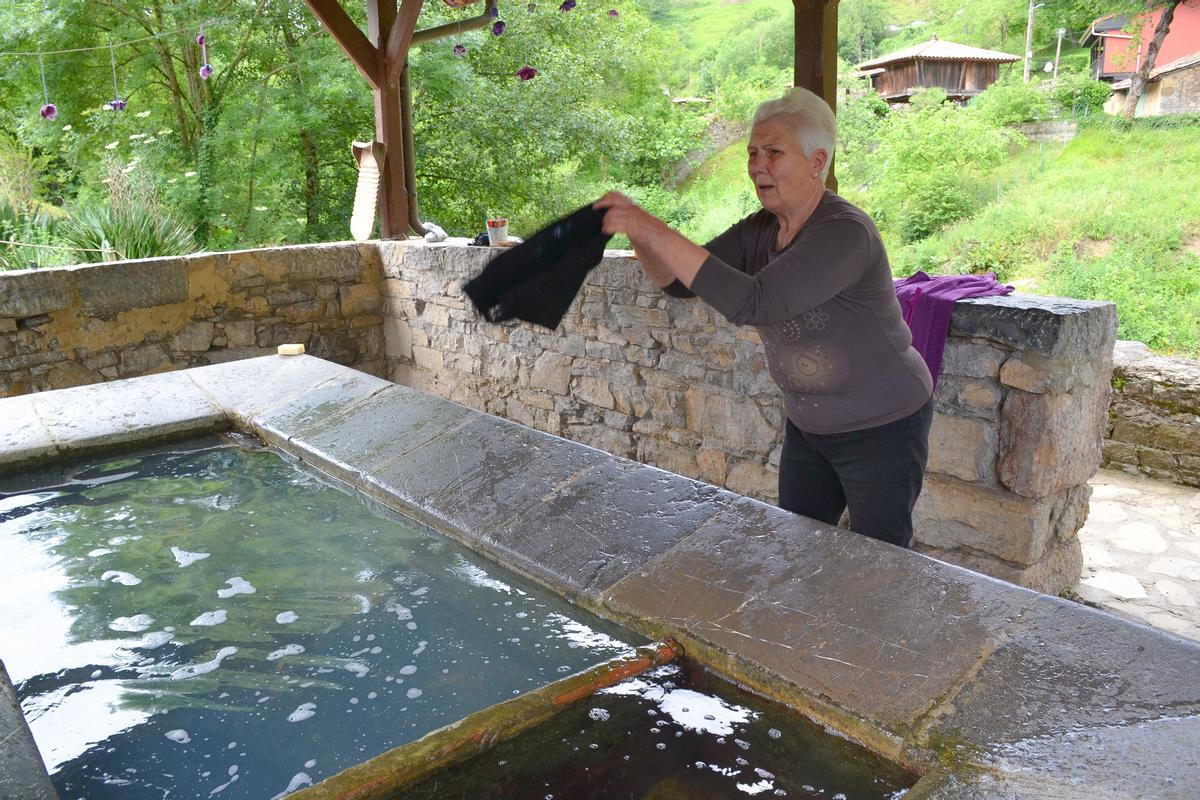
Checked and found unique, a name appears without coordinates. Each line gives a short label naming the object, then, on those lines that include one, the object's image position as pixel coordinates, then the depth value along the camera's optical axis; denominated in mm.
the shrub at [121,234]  5602
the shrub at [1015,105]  18984
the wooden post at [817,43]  3730
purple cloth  2764
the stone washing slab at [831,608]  1380
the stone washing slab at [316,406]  3010
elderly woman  1762
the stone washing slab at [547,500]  1917
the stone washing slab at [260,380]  3254
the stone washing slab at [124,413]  2932
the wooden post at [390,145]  6004
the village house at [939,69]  22062
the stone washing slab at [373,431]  2637
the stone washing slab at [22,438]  2758
